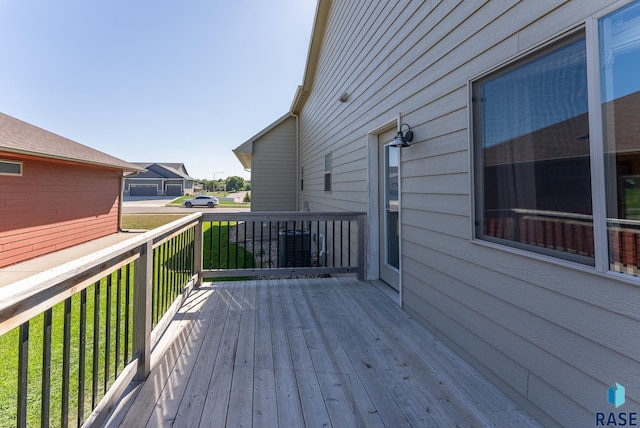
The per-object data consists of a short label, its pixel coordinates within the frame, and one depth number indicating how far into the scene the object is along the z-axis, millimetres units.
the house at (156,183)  35812
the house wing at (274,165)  9688
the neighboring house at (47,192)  6043
